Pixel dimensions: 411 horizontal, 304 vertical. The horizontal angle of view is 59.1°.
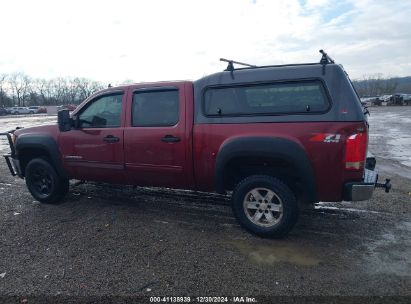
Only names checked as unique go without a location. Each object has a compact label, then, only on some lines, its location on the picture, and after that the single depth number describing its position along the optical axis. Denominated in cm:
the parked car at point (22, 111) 6462
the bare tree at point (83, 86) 9546
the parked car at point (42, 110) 6669
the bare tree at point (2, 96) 8642
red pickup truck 394
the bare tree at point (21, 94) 10000
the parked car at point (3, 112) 6330
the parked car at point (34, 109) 6506
